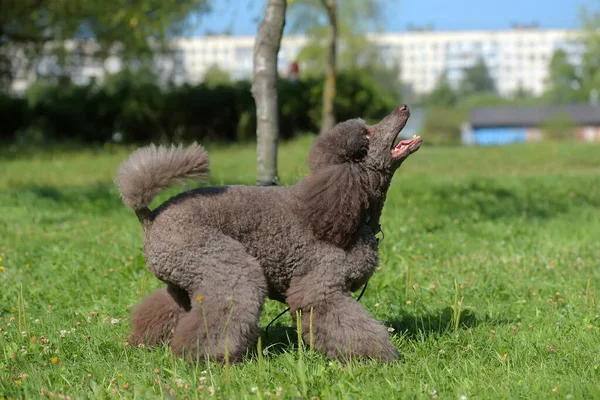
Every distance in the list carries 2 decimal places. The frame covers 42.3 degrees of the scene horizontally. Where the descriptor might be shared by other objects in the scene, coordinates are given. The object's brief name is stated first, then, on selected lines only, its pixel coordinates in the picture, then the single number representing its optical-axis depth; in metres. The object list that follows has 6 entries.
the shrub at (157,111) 22.47
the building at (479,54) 152.62
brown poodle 4.34
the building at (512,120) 60.62
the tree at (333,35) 20.64
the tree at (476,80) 132.75
